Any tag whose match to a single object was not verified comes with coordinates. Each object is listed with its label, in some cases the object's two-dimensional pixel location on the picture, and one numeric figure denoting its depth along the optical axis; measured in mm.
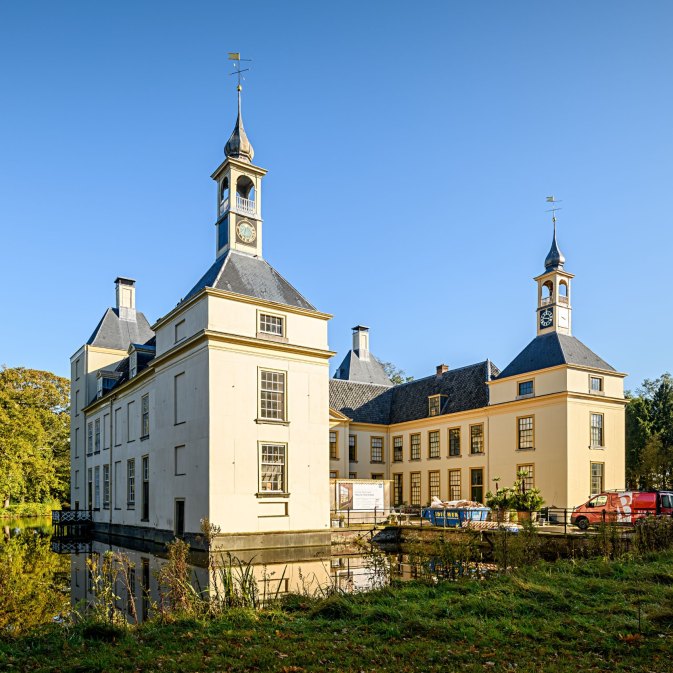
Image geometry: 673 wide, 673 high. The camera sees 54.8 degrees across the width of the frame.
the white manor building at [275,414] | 22031
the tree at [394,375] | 63188
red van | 22938
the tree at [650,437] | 41438
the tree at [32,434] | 38656
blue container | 25594
